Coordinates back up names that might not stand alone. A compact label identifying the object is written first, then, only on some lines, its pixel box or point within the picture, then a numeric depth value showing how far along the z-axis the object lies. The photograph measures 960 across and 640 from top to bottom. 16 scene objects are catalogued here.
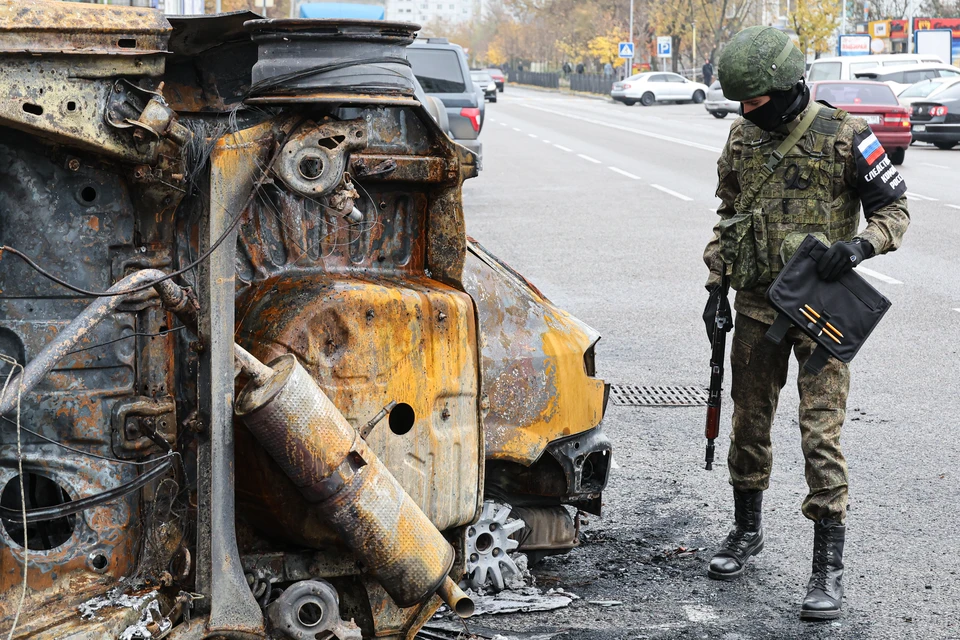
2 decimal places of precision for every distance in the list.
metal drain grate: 7.73
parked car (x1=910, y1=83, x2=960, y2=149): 27.67
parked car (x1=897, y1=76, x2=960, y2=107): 29.81
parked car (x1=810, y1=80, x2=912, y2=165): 24.42
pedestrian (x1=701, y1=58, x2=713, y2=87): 67.31
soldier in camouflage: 4.76
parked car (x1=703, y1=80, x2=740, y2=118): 39.47
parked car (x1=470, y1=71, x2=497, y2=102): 60.10
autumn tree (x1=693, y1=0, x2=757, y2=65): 73.56
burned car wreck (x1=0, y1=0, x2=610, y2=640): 3.17
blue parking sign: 72.19
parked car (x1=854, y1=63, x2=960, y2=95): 35.28
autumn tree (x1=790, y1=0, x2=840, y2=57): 58.72
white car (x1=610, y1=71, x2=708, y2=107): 60.00
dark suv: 20.03
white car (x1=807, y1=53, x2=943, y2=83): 32.69
